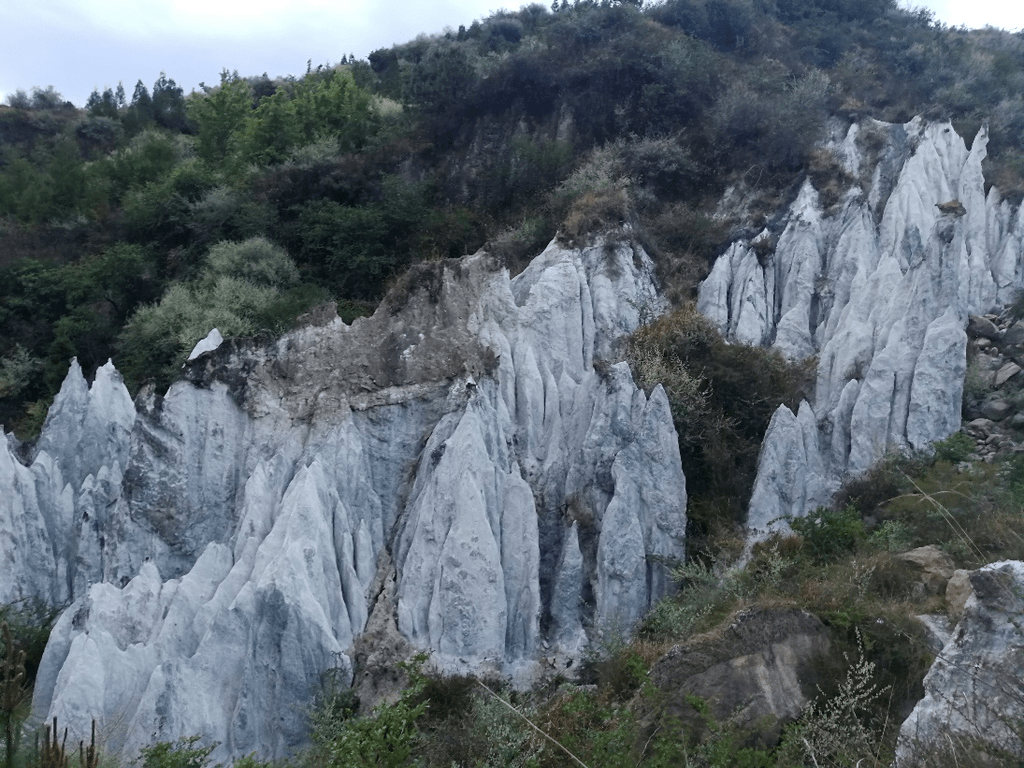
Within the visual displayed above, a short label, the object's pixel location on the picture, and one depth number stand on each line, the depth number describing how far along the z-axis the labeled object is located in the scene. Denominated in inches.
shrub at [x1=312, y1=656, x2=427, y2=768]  225.1
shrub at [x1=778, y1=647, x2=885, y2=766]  212.5
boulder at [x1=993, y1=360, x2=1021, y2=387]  518.0
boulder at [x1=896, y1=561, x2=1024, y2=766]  181.8
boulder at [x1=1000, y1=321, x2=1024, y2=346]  547.2
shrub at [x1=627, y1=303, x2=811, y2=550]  470.6
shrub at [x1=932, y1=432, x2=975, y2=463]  445.4
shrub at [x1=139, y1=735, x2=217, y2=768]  282.0
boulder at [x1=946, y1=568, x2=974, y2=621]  299.7
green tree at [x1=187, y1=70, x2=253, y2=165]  949.2
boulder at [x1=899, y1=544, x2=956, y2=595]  328.2
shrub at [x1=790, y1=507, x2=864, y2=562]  386.9
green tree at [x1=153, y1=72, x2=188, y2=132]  1339.8
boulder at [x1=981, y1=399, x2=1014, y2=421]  493.4
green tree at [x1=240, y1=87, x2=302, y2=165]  816.3
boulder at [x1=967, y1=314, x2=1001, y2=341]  565.4
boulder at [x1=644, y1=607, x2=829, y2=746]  273.1
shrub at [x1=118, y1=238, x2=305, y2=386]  576.1
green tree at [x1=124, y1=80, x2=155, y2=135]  1290.6
